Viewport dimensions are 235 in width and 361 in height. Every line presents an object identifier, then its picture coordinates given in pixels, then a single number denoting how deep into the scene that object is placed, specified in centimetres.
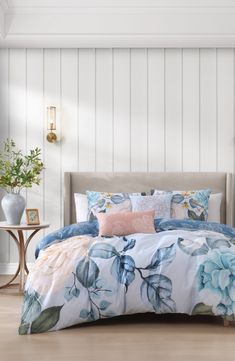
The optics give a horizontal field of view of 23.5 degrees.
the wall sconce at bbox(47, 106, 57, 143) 581
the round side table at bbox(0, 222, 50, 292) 498
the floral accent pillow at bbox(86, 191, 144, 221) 527
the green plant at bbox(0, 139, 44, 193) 505
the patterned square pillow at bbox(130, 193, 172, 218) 523
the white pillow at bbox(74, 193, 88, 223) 552
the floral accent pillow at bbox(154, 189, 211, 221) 528
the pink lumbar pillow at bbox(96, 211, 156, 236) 473
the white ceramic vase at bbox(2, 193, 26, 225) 509
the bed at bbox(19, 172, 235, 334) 361
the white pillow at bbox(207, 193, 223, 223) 550
